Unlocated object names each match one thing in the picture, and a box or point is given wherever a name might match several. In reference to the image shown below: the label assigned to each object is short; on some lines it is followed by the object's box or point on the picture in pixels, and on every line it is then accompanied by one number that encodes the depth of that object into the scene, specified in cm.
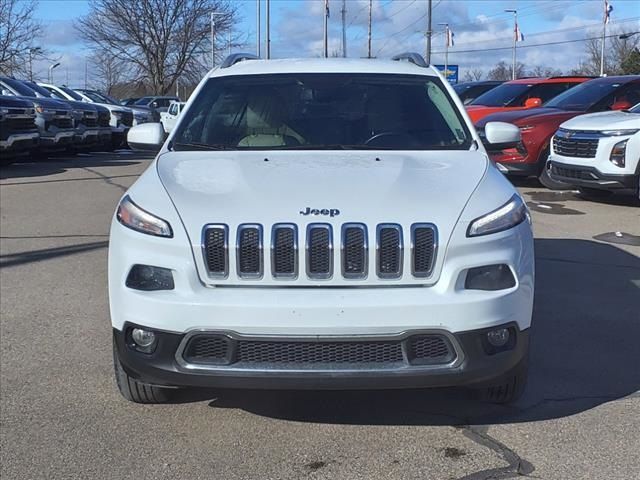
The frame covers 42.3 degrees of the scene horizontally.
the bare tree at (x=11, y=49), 3528
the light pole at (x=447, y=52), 4689
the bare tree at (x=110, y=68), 4891
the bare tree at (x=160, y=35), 4669
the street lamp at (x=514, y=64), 5439
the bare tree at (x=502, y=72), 7442
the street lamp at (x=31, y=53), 3775
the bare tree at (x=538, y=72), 6702
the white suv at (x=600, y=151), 1025
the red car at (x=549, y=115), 1253
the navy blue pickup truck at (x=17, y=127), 1526
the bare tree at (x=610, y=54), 5436
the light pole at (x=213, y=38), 4778
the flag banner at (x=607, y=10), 4456
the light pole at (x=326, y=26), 4966
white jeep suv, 350
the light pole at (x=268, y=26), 4628
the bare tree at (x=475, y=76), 7601
